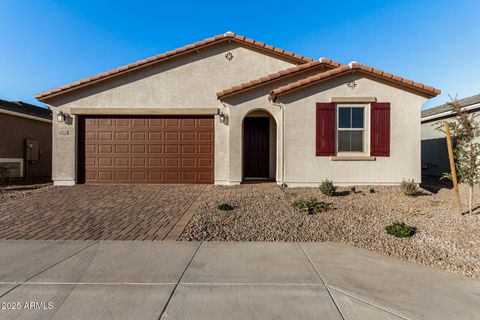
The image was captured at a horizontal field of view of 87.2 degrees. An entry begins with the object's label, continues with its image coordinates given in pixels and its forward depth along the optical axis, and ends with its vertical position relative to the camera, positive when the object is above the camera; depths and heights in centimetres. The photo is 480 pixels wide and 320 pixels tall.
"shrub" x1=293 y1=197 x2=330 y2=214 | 572 -107
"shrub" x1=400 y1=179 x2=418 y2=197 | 734 -82
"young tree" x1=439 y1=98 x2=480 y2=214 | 564 +31
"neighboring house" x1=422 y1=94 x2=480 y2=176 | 1180 +82
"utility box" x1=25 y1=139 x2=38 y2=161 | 1309 +49
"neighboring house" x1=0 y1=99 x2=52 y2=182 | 1212 +82
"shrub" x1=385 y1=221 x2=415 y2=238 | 448 -125
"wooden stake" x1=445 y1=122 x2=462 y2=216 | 550 -12
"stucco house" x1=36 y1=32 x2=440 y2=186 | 855 +148
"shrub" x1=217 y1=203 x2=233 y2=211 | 595 -112
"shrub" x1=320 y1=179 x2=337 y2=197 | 727 -83
